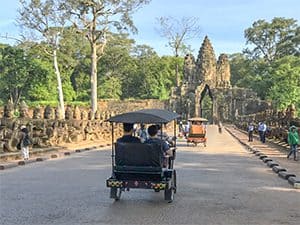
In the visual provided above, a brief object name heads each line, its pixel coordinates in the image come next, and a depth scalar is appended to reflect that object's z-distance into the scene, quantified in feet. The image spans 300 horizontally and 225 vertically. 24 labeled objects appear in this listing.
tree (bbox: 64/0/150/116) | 144.56
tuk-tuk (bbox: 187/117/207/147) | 107.97
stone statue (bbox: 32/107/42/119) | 98.59
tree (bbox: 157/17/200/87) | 273.54
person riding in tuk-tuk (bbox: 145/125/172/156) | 37.37
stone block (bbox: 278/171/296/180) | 51.37
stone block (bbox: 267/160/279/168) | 64.01
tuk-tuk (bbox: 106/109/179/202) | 34.81
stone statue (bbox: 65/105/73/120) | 116.57
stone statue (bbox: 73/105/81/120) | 120.46
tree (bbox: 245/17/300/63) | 289.12
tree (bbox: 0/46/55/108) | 194.59
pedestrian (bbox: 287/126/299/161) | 72.95
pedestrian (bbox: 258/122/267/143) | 117.45
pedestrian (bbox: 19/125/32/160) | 69.46
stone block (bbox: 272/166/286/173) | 57.31
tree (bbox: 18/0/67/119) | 143.95
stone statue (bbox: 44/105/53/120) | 102.32
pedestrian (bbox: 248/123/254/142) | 123.08
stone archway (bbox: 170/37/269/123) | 268.21
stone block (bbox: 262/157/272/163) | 70.69
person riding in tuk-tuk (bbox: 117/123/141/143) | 36.32
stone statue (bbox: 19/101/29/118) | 92.99
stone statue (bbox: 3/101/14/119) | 84.48
